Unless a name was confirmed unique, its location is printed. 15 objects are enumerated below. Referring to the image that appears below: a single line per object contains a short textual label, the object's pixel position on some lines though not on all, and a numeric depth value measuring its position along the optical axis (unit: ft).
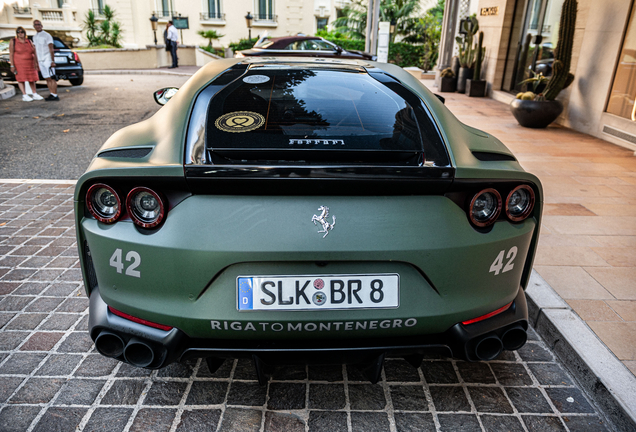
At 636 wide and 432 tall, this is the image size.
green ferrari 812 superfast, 6.01
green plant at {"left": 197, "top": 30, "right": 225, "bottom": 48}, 129.29
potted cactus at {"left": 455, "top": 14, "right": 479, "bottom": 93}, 49.29
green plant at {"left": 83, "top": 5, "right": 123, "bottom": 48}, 108.06
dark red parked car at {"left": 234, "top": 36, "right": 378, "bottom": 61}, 46.24
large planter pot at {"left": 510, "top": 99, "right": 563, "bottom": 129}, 30.81
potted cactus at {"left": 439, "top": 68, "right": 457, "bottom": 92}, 51.49
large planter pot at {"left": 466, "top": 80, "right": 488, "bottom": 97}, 47.55
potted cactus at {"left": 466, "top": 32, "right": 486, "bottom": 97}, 47.47
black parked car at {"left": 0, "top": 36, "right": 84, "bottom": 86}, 50.62
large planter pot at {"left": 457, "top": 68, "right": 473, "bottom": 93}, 49.60
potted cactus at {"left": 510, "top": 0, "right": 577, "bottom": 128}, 30.42
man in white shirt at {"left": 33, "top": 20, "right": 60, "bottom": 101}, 41.78
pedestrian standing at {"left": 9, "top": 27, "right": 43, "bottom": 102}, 39.81
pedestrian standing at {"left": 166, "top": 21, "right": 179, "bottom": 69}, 88.33
